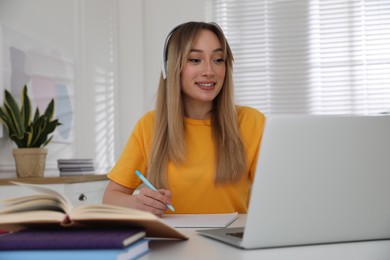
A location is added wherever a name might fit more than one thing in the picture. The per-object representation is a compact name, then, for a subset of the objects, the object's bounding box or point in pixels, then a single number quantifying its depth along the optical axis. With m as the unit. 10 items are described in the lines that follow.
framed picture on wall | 3.06
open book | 0.85
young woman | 1.93
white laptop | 0.91
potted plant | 2.91
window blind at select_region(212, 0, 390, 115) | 4.32
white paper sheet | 1.31
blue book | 0.81
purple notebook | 0.81
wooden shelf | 2.65
